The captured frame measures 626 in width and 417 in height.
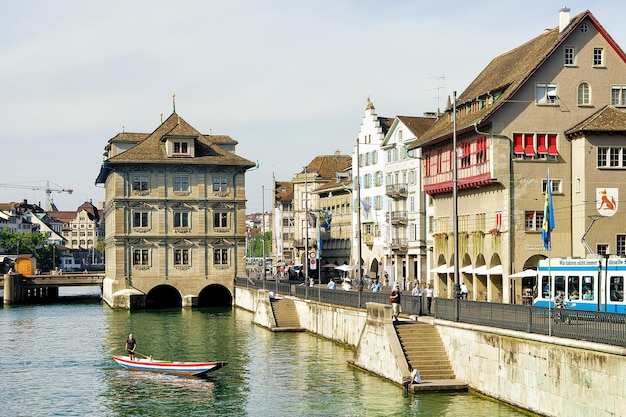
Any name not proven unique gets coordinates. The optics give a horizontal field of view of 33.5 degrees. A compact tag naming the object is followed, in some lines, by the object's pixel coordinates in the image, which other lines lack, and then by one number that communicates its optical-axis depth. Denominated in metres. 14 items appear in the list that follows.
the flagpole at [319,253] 70.19
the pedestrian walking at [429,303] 49.22
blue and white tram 44.34
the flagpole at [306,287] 74.38
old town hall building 106.56
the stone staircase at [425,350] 43.81
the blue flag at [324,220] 100.59
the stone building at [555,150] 63.41
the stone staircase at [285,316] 74.31
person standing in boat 55.03
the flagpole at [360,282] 58.58
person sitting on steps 42.09
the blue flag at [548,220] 42.62
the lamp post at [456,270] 43.41
